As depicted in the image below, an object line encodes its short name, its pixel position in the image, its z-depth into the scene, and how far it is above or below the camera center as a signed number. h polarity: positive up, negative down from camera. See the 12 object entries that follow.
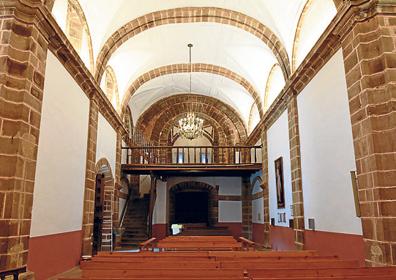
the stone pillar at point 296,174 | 7.49 +0.85
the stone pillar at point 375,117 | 4.39 +1.25
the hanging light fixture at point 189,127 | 11.66 +2.85
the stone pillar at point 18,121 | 4.38 +1.24
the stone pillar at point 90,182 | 7.62 +0.73
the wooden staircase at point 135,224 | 12.78 -0.40
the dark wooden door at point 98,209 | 8.69 +0.12
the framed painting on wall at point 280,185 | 9.16 +0.73
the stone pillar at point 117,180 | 10.99 +1.09
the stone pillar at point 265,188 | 10.75 +0.75
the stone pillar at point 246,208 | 14.36 +0.18
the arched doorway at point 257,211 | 12.54 +0.05
